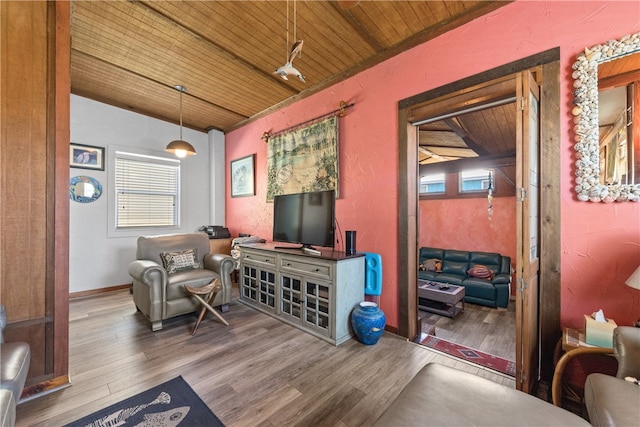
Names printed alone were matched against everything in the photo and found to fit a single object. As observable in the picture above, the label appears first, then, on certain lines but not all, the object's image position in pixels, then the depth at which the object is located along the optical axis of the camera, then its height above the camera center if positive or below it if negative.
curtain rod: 3.04 +1.27
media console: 2.40 -0.80
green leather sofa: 3.66 -1.02
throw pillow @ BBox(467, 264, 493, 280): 3.96 -0.95
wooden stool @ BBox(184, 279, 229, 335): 2.72 -0.91
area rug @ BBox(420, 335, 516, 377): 2.06 -1.27
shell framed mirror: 1.55 +0.59
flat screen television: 2.70 -0.07
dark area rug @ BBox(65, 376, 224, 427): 1.48 -1.24
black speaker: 2.68 -0.32
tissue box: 1.44 -0.69
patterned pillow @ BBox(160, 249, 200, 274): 3.11 -0.62
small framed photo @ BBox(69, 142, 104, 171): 3.74 +0.85
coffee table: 3.26 -1.14
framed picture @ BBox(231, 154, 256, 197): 4.55 +0.68
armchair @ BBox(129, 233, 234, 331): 2.63 -0.73
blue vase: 2.33 -1.03
